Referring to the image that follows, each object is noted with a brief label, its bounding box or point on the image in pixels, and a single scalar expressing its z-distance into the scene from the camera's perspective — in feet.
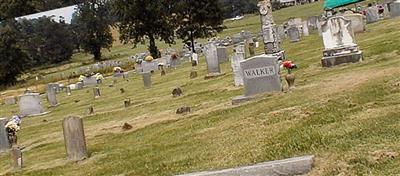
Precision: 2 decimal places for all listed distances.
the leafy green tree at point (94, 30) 259.19
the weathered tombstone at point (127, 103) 66.15
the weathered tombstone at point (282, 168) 22.53
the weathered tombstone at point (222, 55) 94.38
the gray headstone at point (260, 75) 43.88
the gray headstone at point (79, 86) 125.49
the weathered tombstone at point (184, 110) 47.57
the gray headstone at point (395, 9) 90.12
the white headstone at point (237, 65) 56.34
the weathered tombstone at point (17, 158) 40.83
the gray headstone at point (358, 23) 82.84
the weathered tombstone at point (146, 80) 86.49
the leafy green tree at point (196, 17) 146.00
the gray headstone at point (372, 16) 99.96
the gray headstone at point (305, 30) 111.19
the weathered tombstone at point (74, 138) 38.29
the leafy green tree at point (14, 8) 370.30
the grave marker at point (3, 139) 49.24
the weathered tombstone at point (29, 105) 81.76
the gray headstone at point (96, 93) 92.48
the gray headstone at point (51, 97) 94.84
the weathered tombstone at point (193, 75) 82.12
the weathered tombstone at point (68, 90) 118.54
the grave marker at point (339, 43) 52.11
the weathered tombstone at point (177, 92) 63.27
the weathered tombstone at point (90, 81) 127.13
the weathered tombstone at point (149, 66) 118.32
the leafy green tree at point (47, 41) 286.25
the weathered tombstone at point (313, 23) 120.98
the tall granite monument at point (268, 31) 73.05
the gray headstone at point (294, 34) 101.76
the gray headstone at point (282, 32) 118.66
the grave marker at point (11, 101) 124.30
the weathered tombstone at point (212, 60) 73.20
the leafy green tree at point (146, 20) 158.10
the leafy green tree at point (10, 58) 217.97
